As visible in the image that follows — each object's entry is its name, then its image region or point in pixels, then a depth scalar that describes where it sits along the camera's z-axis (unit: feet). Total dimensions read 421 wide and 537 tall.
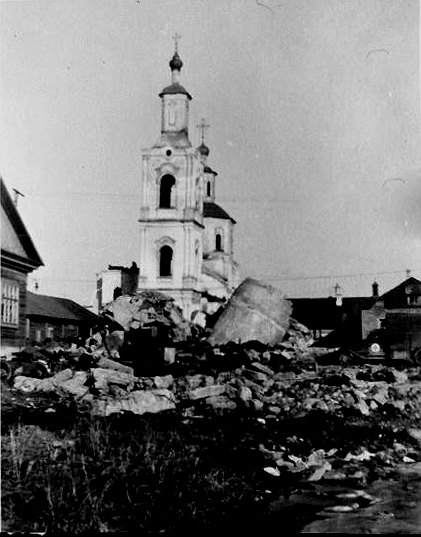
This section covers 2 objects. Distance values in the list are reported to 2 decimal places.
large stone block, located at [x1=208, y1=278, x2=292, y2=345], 69.21
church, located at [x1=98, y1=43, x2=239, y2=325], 76.52
